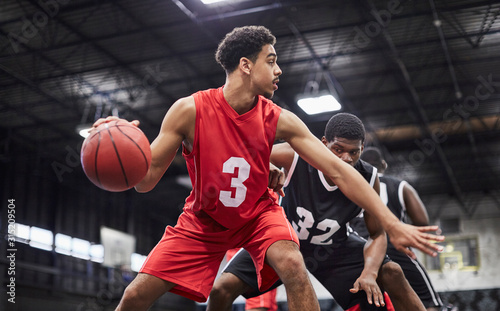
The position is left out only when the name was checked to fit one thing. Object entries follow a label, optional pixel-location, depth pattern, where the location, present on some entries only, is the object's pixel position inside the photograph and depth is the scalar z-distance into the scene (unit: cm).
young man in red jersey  305
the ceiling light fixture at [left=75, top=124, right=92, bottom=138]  1513
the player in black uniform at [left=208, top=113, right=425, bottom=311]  365
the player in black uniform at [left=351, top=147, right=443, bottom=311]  429
